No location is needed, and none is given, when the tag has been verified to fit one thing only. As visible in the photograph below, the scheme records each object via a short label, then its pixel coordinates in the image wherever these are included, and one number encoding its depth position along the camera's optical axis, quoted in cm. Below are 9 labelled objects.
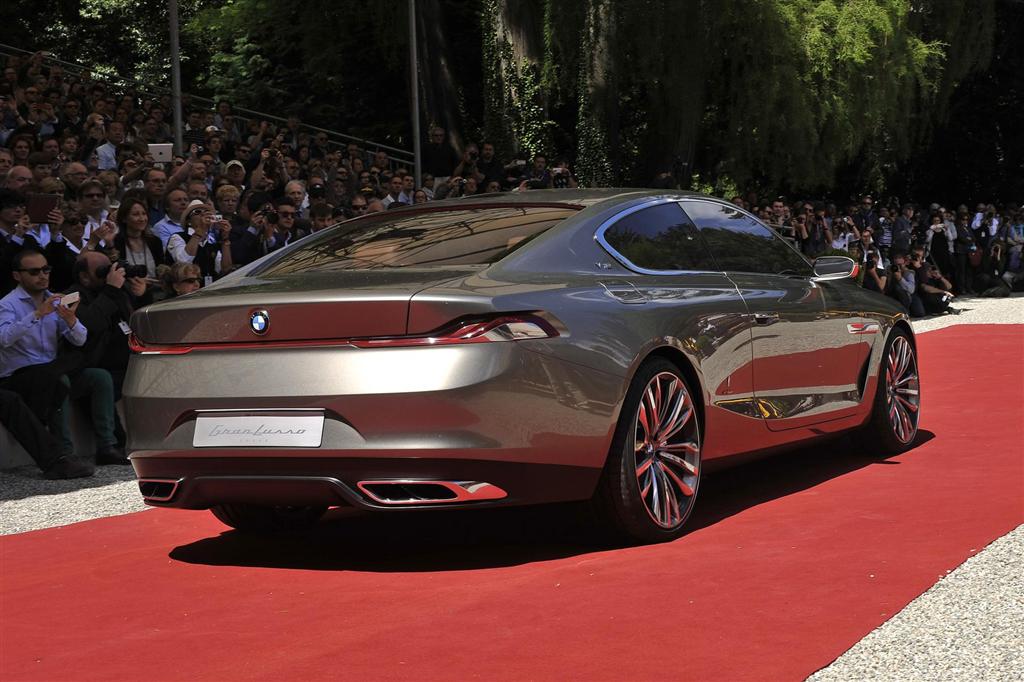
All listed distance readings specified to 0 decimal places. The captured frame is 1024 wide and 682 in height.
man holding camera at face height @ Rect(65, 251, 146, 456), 1005
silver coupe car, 548
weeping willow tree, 2409
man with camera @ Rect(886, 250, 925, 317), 2383
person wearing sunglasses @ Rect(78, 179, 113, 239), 1202
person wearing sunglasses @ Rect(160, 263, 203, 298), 1047
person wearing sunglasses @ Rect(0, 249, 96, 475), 963
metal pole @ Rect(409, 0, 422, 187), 2261
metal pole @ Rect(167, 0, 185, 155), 1770
